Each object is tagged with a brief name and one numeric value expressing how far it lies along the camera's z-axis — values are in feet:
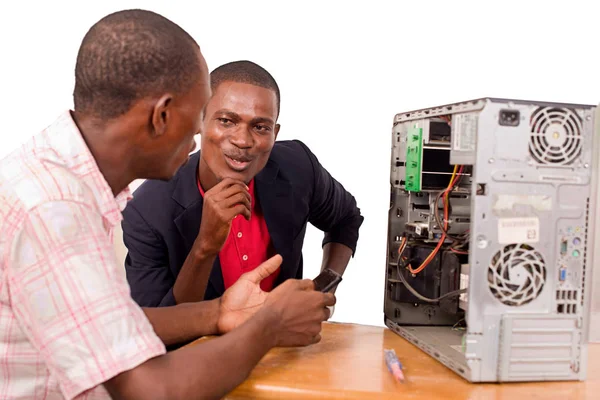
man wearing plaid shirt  2.96
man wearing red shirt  5.38
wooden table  3.60
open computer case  3.74
